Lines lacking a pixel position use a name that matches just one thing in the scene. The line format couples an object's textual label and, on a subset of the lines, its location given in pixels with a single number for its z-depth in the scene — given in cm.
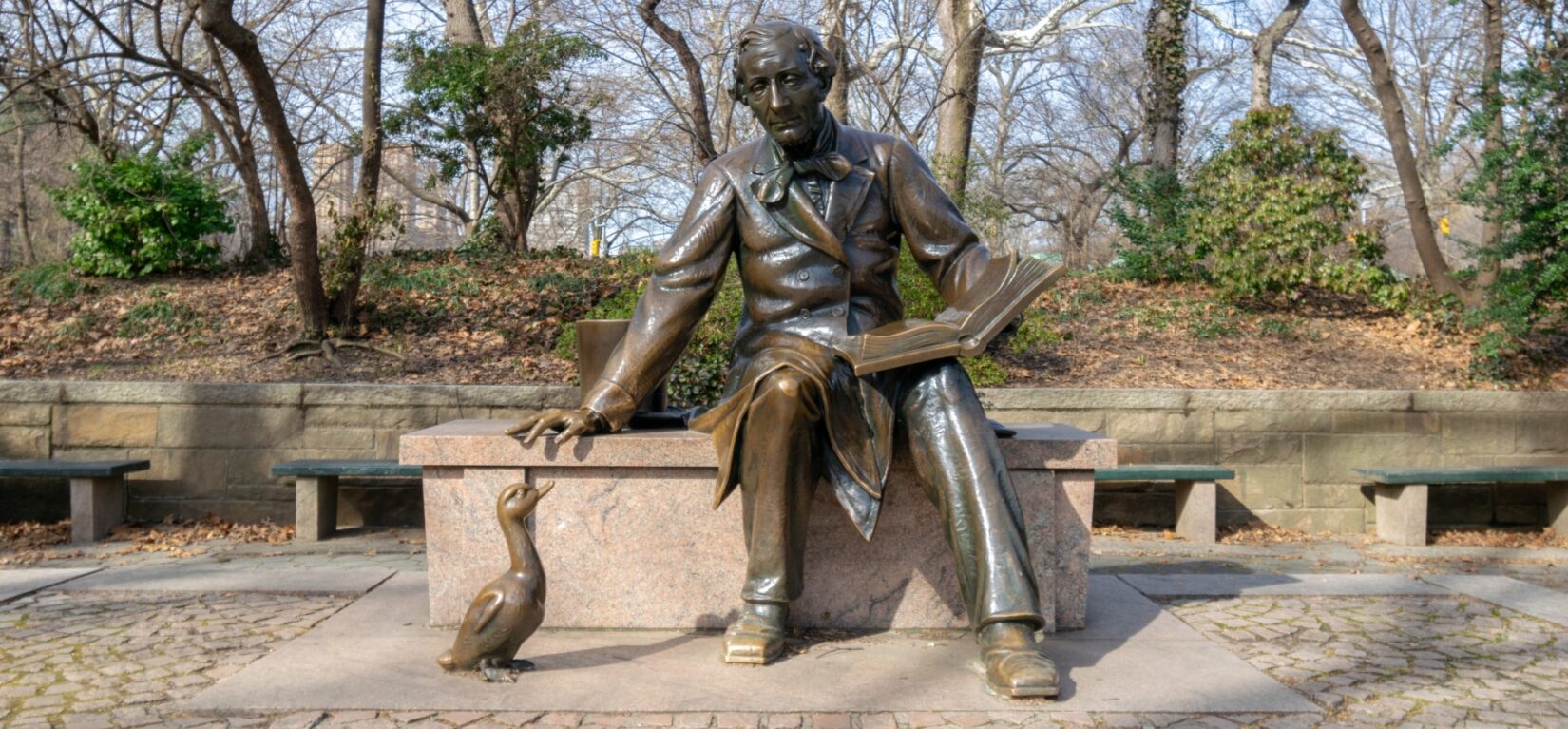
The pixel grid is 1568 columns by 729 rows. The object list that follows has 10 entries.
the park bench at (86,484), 705
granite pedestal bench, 426
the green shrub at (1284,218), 1072
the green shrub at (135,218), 1099
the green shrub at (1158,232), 1192
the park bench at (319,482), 705
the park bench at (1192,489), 743
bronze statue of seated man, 369
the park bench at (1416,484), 742
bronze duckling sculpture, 349
